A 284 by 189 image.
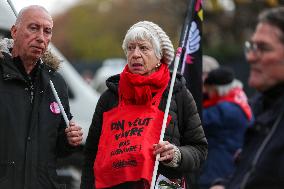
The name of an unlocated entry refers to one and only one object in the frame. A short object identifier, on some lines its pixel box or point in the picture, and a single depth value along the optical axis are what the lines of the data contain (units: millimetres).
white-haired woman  7563
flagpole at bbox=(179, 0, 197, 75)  9481
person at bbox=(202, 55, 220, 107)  12614
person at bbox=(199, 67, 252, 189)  11927
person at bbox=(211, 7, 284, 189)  5330
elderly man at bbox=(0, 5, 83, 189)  7570
